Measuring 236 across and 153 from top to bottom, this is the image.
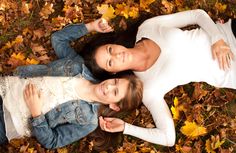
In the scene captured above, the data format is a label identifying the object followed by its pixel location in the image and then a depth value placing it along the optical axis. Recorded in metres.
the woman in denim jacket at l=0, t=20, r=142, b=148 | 3.49
